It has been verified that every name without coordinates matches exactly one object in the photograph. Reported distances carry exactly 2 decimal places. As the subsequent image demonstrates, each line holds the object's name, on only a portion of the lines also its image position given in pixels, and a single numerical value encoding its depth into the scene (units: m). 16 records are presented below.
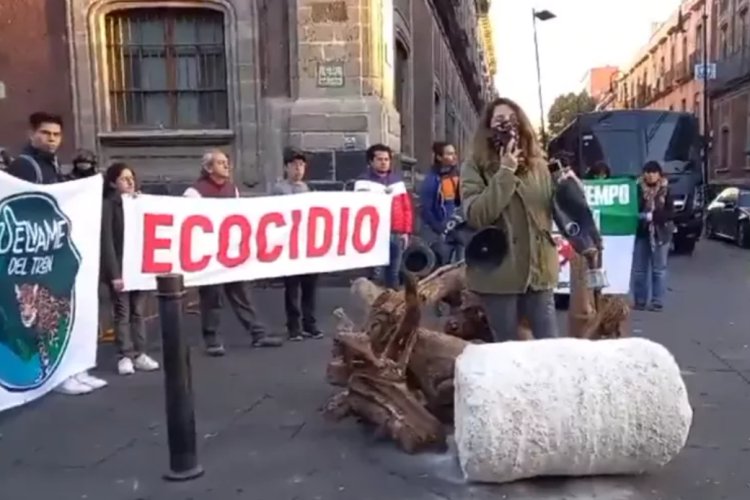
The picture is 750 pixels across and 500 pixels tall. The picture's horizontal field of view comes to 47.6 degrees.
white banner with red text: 6.84
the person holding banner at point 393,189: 8.35
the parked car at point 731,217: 19.53
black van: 17.83
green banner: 9.55
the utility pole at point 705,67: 42.84
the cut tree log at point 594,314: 5.55
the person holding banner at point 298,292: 8.05
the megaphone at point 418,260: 5.95
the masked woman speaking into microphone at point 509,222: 4.54
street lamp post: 30.54
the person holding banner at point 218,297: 7.51
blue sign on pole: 42.38
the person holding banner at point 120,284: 6.78
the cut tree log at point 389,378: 4.85
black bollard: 4.50
